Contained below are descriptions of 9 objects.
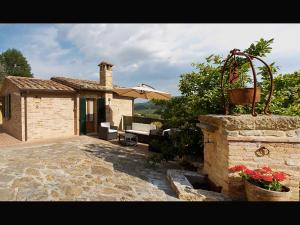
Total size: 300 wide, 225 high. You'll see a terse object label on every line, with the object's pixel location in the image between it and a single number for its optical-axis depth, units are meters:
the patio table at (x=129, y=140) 10.34
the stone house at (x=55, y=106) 10.44
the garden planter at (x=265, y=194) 3.64
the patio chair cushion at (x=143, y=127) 12.09
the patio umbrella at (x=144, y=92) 10.51
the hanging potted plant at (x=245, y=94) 4.38
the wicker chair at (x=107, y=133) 11.32
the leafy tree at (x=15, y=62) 41.81
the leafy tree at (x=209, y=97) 6.04
